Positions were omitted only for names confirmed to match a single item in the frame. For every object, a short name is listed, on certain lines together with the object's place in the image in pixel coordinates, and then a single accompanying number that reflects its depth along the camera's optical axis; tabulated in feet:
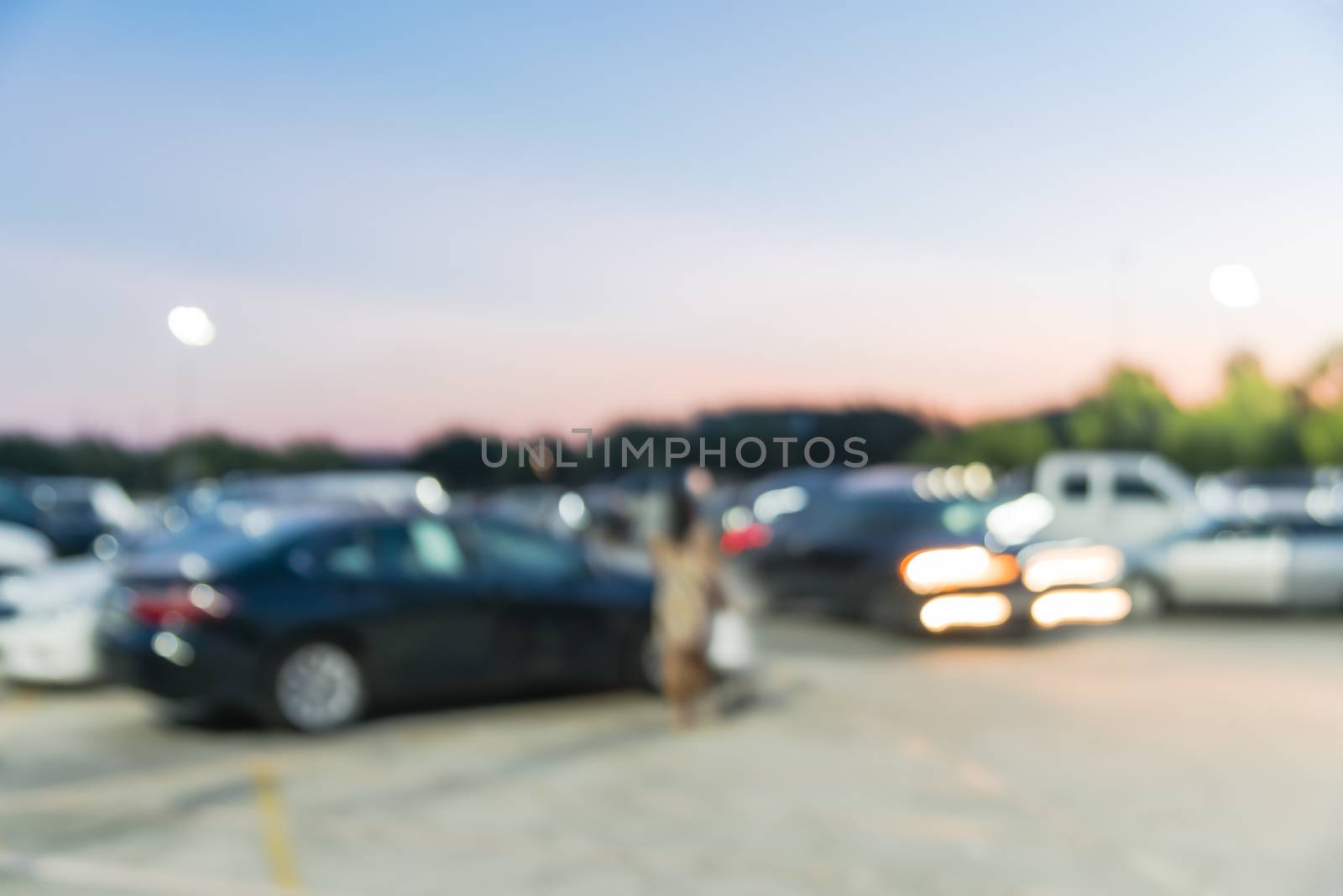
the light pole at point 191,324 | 76.07
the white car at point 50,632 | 35.19
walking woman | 32.48
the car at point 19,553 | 49.19
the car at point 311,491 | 46.80
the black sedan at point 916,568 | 48.14
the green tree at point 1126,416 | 189.67
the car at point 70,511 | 72.38
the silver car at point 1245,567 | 54.95
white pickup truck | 67.26
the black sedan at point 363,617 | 29.71
